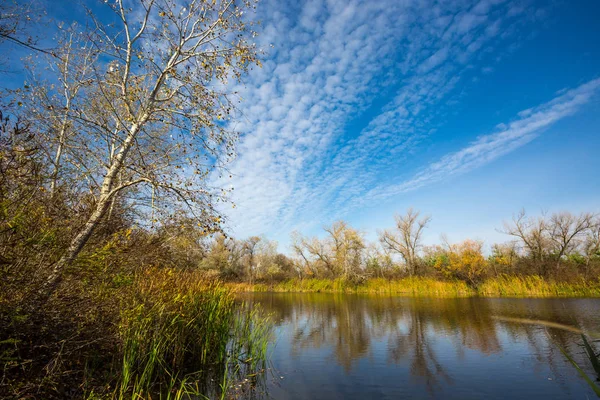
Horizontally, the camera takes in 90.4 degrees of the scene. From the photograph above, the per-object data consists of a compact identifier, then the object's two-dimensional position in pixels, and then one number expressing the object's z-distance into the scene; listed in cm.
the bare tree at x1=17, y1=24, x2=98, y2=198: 570
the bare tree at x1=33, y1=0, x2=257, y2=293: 622
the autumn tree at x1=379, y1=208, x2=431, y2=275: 3959
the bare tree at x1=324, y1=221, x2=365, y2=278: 3578
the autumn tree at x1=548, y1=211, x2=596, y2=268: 3000
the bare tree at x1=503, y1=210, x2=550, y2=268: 3052
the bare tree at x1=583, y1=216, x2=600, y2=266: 2842
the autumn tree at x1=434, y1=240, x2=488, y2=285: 2589
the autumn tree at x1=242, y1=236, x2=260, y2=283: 5684
